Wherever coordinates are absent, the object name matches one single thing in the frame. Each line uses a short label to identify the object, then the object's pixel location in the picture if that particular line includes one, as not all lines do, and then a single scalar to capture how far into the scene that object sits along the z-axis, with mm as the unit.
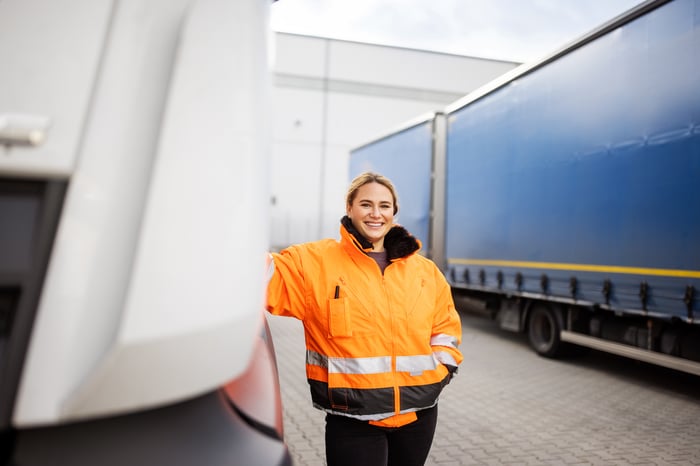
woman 1989
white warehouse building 20438
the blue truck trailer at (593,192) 5168
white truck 808
